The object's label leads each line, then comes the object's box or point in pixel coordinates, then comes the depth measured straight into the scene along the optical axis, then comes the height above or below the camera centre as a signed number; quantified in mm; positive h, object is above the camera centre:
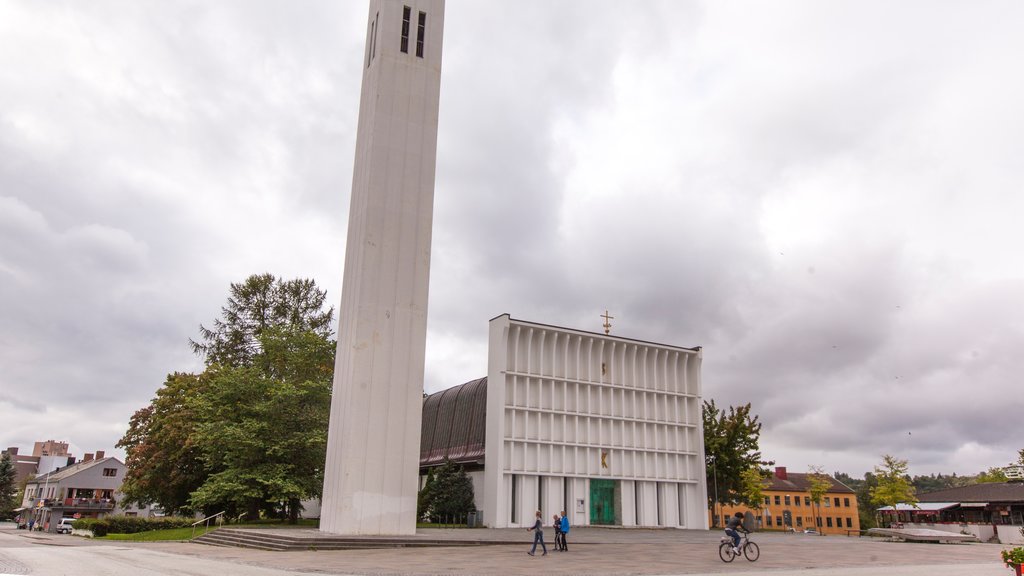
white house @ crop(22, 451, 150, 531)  80688 -1939
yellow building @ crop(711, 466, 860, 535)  96312 -2498
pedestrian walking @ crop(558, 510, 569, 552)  24281 -1455
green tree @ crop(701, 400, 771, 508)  47750 +2337
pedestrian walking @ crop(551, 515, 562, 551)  24391 -1512
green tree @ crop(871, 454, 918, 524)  52906 +422
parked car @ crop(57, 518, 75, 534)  59906 -4422
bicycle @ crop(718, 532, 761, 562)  20594 -1825
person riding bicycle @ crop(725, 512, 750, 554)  20141 -1137
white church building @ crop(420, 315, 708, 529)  39812 +3291
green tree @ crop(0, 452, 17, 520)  82938 -1669
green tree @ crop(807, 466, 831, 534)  58750 +331
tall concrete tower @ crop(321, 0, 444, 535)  28844 +8552
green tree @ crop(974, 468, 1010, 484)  70800 +1846
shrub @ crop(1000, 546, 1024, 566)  12256 -1050
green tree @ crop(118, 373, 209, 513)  37969 +1137
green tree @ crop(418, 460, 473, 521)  40281 -737
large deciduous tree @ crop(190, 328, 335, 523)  33656 +2303
